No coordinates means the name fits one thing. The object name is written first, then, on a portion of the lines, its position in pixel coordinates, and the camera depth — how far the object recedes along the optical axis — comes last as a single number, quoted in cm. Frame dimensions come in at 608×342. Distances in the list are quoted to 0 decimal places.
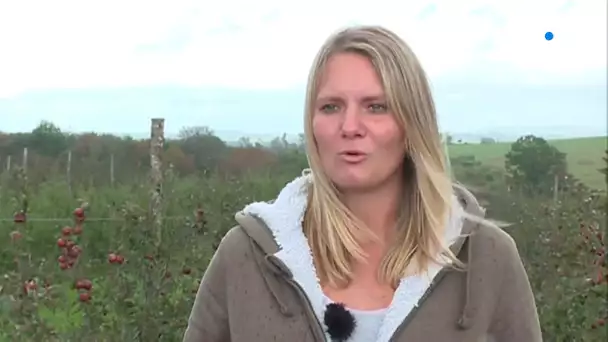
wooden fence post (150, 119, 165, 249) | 367
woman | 192
